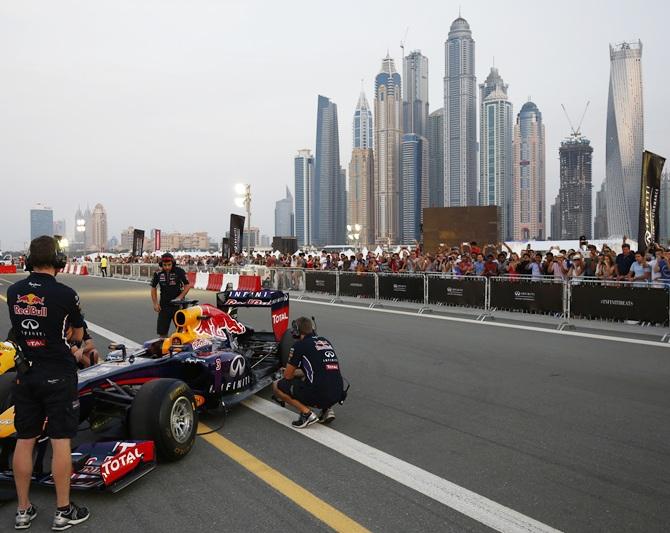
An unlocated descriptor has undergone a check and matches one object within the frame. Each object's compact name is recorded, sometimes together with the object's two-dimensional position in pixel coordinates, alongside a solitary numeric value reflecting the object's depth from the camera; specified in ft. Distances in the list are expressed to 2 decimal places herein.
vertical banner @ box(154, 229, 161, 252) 195.23
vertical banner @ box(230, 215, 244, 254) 103.81
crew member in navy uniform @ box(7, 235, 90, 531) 12.20
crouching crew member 18.80
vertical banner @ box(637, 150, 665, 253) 50.14
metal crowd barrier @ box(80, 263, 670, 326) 40.45
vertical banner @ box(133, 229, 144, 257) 147.97
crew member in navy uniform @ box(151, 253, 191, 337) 30.94
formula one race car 13.98
